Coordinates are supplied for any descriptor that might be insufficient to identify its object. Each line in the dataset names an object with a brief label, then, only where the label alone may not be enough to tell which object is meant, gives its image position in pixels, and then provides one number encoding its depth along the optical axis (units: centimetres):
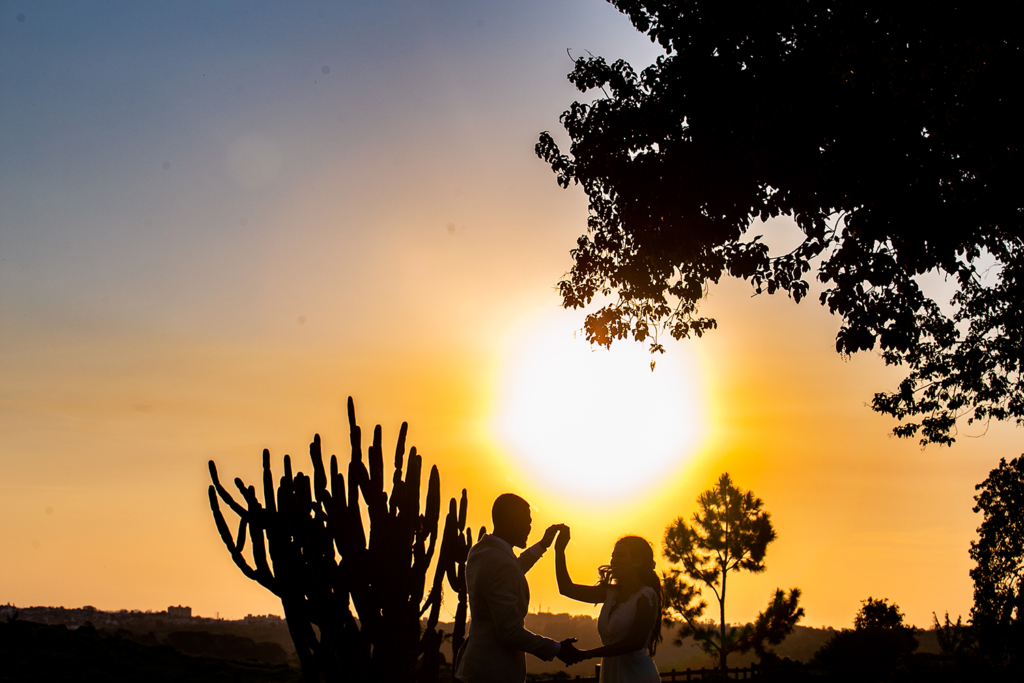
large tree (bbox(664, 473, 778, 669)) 5144
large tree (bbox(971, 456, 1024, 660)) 2739
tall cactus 834
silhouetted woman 642
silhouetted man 525
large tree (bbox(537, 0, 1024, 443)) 1142
